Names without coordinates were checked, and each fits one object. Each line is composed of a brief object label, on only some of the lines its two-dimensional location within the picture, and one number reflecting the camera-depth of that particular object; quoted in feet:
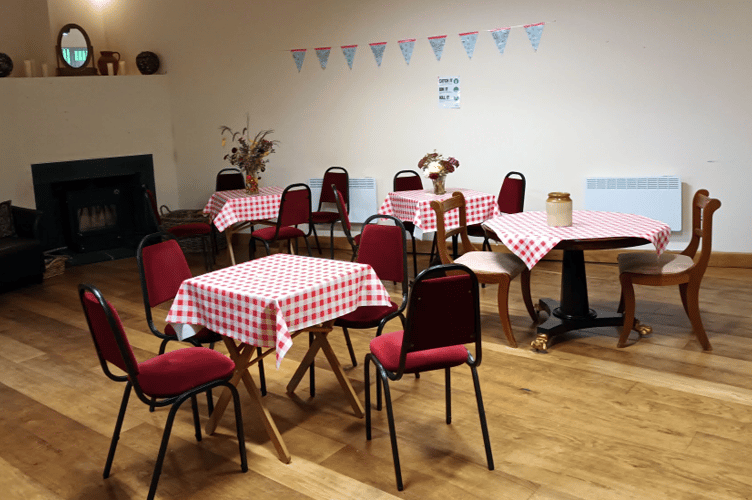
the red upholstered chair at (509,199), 18.99
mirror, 25.36
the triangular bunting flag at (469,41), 21.16
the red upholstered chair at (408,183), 21.38
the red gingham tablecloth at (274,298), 9.55
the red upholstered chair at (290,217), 19.34
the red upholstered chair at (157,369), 8.45
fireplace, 24.43
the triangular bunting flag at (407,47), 22.25
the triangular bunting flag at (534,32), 20.15
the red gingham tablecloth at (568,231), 12.99
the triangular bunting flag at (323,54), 23.93
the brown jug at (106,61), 26.84
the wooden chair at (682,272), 13.15
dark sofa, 20.35
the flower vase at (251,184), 21.17
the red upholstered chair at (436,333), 8.64
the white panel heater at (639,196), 19.27
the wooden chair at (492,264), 13.85
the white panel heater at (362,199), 23.90
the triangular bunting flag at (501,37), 20.67
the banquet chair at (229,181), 24.32
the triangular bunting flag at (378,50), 22.80
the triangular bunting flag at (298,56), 24.45
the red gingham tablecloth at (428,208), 17.92
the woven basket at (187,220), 25.14
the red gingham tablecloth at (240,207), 20.30
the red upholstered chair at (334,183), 23.98
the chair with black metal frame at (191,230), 20.59
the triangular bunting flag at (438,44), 21.70
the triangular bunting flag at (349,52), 23.41
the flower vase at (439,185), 18.83
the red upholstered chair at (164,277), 11.18
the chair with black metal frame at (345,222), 17.52
